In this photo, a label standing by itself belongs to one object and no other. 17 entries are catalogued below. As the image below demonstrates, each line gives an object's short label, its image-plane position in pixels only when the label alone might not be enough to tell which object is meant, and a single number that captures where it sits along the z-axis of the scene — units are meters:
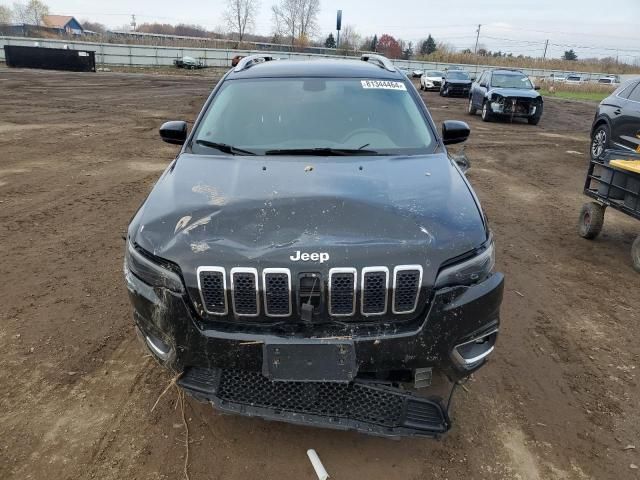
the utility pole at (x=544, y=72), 60.49
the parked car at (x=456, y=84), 29.53
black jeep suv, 2.41
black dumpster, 36.19
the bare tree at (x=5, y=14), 113.75
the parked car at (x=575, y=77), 59.70
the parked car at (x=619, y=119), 9.18
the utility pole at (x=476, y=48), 98.89
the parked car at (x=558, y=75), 59.66
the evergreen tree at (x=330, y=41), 96.88
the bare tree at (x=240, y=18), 93.56
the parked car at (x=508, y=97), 17.77
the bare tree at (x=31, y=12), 116.56
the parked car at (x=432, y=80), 34.47
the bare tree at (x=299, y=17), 94.69
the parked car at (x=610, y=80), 53.54
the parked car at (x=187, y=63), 48.84
